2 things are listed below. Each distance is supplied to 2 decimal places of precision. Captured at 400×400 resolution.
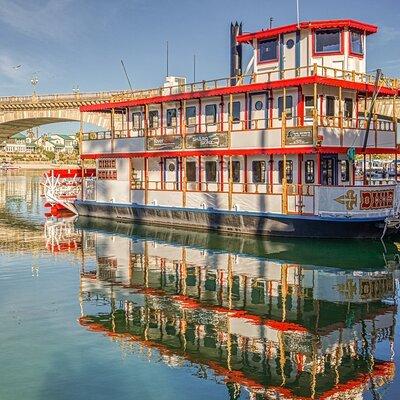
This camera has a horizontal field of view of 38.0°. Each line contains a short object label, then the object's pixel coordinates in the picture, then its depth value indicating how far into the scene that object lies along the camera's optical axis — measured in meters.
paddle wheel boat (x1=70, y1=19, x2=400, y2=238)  23.94
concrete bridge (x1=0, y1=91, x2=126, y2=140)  76.75
